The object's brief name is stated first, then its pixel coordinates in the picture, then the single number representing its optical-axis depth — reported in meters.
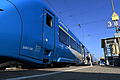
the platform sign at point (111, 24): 12.76
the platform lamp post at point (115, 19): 12.27
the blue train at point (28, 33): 2.45
